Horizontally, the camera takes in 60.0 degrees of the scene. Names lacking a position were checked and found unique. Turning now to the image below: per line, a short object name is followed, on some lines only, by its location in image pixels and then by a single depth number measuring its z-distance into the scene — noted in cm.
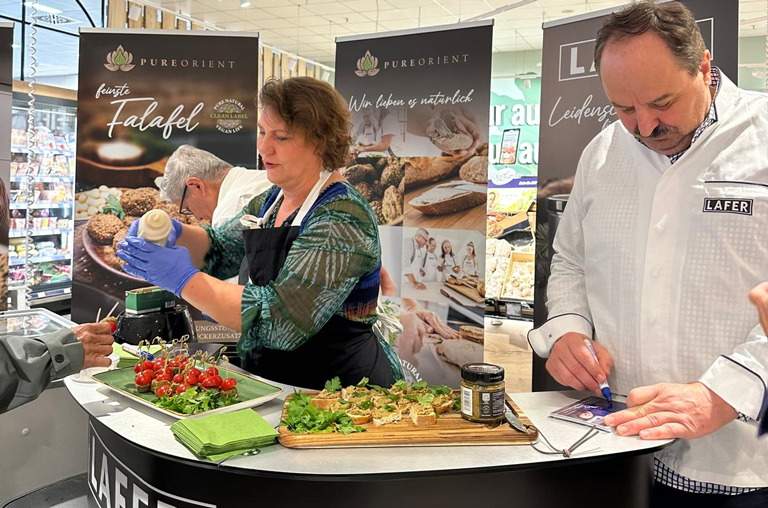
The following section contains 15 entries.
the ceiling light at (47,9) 700
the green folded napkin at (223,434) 156
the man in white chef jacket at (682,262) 168
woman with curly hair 227
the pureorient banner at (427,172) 425
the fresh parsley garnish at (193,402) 187
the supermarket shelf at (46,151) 639
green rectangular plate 191
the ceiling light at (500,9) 788
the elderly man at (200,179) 430
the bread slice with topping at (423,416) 170
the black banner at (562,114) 365
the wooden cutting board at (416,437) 163
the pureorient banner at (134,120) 423
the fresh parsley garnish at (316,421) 167
